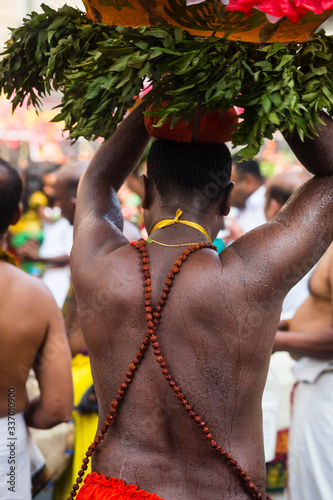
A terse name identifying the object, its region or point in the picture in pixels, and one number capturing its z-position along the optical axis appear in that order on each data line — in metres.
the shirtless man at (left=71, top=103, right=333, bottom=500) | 1.77
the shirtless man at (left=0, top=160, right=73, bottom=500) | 2.63
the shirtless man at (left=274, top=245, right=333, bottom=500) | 3.57
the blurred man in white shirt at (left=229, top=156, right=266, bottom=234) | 5.04
